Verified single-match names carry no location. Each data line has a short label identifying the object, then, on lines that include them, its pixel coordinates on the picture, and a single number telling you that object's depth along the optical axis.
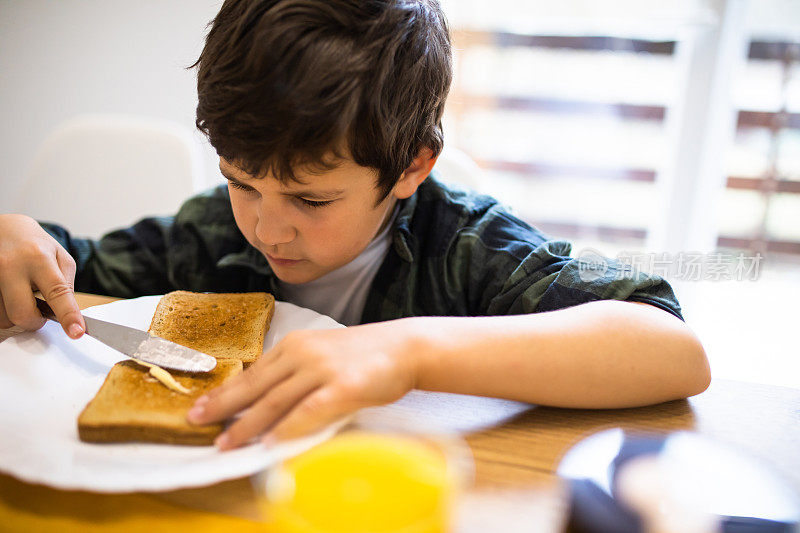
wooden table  0.45
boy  0.56
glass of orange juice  0.35
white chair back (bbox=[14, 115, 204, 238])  1.46
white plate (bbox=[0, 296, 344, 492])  0.44
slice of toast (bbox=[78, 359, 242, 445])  0.50
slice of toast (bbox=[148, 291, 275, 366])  0.71
